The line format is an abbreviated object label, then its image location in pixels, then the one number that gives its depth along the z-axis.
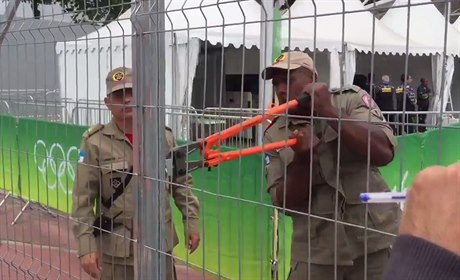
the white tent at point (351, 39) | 7.92
